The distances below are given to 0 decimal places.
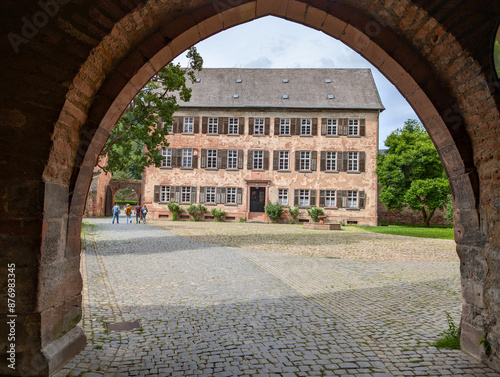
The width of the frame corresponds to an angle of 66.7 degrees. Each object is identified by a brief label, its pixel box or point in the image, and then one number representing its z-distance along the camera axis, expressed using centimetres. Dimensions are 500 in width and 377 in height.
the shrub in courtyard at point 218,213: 2977
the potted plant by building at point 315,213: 2908
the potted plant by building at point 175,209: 3022
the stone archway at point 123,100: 313
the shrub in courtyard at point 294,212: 2953
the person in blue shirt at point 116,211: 2561
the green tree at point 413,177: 2556
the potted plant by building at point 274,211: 2925
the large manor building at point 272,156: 2962
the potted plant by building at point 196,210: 2997
